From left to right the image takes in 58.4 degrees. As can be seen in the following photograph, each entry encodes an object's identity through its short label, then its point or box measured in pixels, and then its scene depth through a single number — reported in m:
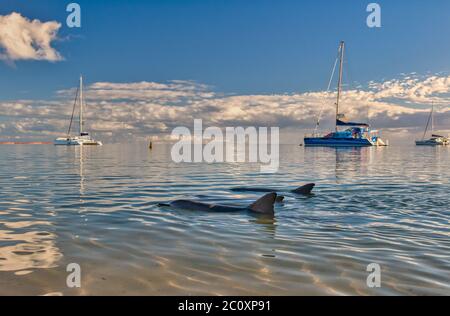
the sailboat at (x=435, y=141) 182.00
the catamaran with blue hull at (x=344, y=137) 129.12
